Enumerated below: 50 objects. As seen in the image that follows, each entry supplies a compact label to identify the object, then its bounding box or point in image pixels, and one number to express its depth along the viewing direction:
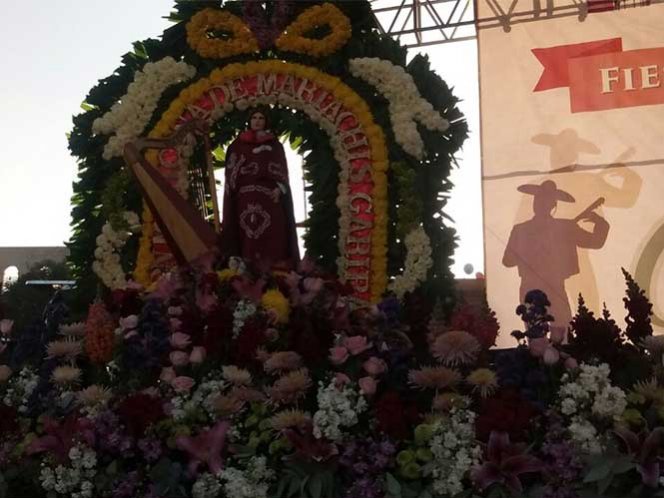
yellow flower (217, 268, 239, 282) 4.21
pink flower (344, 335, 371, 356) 3.68
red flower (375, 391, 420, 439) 3.45
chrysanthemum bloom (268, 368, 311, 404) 3.63
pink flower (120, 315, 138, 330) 3.98
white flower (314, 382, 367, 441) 3.46
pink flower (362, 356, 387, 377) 3.62
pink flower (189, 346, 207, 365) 3.81
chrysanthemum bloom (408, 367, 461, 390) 3.55
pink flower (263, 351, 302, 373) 3.71
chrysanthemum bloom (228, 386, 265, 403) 3.69
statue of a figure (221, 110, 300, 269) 6.16
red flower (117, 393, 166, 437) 3.65
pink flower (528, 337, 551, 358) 3.55
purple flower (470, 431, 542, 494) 3.26
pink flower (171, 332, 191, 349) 3.86
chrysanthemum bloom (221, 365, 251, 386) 3.71
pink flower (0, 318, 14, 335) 4.52
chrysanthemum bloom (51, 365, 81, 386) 4.02
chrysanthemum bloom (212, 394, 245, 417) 3.64
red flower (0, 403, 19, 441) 4.00
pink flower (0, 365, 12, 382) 4.27
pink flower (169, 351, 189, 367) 3.81
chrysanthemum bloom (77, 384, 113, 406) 3.83
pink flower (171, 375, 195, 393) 3.71
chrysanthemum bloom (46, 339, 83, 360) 4.14
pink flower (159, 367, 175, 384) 3.79
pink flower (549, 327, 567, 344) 3.64
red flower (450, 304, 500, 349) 3.77
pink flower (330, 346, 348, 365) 3.68
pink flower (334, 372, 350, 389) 3.60
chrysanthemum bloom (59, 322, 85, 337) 4.29
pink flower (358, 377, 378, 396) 3.56
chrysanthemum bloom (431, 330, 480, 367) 3.62
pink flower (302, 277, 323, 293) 4.01
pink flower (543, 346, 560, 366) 3.49
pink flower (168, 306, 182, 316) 4.02
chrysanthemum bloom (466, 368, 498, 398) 3.53
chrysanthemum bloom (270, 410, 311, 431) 3.51
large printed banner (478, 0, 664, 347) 8.88
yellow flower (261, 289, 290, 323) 3.98
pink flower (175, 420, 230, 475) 3.57
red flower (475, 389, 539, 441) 3.34
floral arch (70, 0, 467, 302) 6.36
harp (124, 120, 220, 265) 5.76
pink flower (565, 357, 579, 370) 3.48
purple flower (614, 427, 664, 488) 3.14
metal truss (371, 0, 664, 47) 9.30
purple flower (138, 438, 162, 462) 3.62
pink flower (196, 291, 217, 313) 3.97
